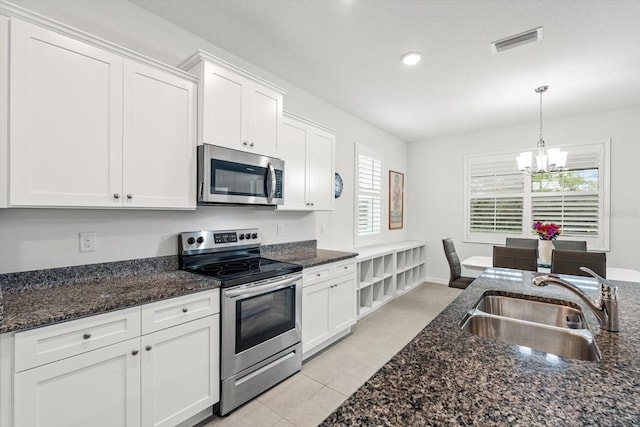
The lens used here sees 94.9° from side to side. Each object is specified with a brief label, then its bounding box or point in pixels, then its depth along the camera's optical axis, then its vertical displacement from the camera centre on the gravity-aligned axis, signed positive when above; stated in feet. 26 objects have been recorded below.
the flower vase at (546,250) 11.07 -1.31
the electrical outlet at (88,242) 5.94 -0.63
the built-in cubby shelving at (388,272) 12.94 -2.93
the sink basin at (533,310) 4.48 -1.59
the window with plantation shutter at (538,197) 13.43 +0.91
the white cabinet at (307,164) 9.25 +1.66
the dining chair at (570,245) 11.62 -1.19
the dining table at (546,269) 9.28 -1.91
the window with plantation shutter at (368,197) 14.33 +0.84
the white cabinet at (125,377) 4.07 -2.68
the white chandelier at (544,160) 10.44 +2.08
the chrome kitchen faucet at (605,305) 3.57 -1.10
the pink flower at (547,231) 10.84 -0.57
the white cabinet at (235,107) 6.81 +2.68
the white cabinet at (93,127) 4.68 +1.56
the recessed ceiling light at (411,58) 8.68 +4.72
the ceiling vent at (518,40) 7.57 +4.71
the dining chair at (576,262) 8.93 -1.45
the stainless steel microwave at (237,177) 6.81 +0.90
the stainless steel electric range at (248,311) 6.25 -2.31
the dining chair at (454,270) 11.83 -2.30
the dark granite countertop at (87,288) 4.18 -1.43
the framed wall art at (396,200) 17.26 +0.87
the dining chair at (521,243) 12.97 -1.23
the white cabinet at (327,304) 8.34 -2.83
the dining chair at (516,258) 10.40 -1.56
